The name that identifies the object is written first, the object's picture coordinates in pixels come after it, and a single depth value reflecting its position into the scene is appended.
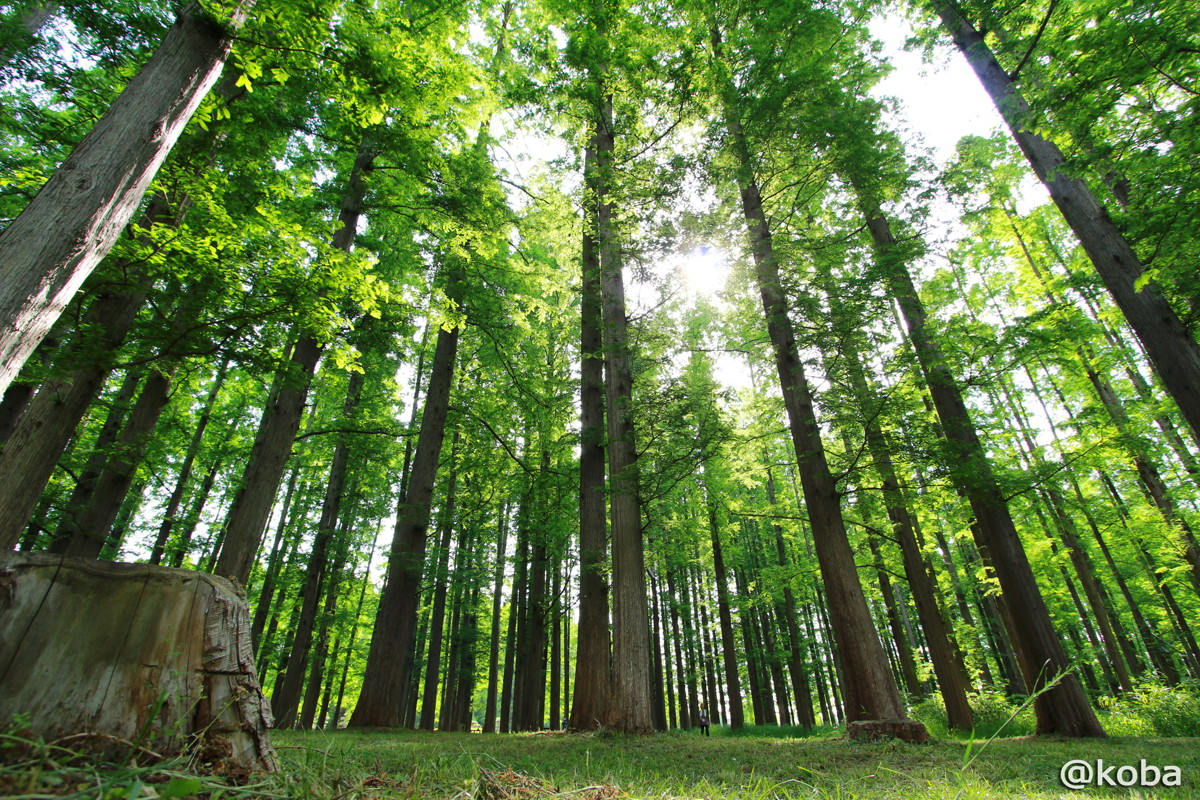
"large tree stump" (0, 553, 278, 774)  1.55
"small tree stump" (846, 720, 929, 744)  5.49
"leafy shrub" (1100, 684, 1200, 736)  8.08
